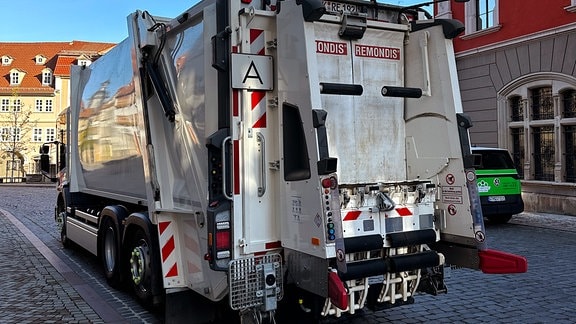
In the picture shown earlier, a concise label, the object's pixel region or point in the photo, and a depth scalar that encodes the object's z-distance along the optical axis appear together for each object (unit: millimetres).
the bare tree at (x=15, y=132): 52353
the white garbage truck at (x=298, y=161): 4102
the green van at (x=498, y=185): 12930
